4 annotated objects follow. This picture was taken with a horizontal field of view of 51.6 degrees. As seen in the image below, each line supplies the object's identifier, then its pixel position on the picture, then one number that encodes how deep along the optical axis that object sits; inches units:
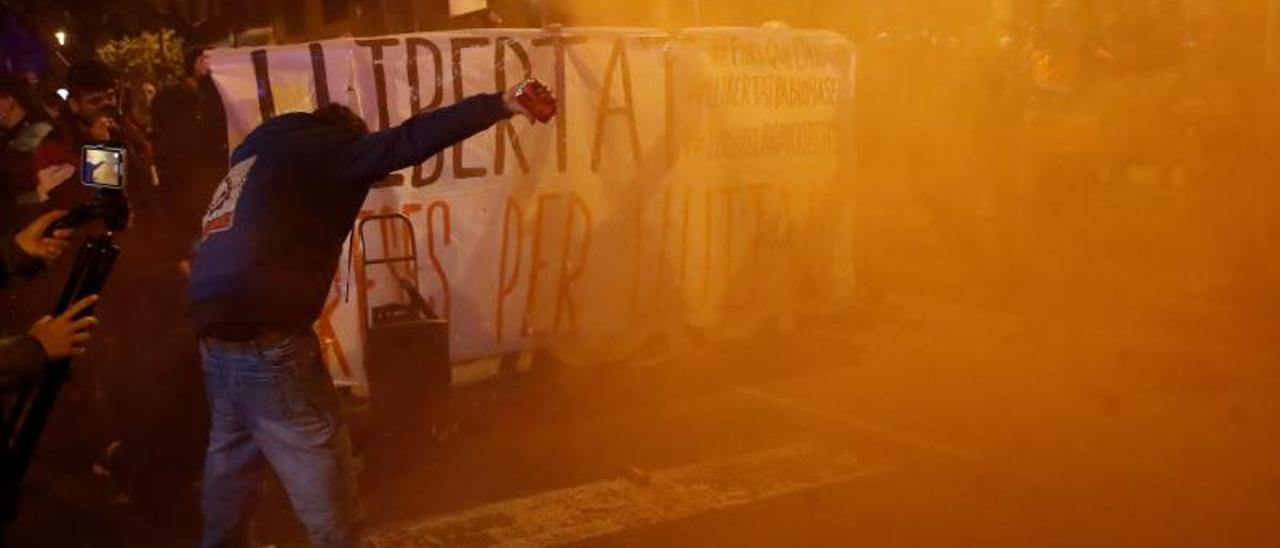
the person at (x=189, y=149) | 238.4
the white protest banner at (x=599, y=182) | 252.4
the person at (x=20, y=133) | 224.4
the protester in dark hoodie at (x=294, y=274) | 145.7
